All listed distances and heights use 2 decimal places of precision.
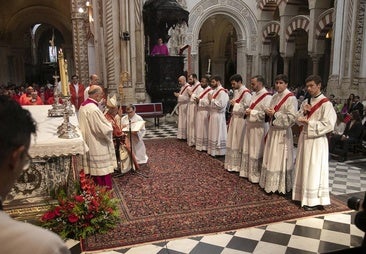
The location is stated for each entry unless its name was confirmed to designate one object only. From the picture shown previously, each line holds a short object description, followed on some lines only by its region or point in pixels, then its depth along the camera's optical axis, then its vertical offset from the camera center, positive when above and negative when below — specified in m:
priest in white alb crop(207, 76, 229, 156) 7.86 -1.07
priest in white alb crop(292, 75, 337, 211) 4.86 -1.02
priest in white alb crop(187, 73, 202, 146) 9.07 -0.93
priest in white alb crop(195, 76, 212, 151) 8.48 -1.13
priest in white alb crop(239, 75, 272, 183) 6.10 -0.95
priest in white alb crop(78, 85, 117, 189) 5.24 -0.92
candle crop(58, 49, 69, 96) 4.66 +0.01
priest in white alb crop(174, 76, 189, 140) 9.63 -0.92
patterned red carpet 4.45 -1.95
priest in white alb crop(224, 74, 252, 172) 6.75 -1.01
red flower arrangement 4.11 -1.67
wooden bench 11.62 -1.16
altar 3.95 -1.22
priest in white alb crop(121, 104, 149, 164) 6.81 -1.08
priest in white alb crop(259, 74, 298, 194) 5.38 -1.06
